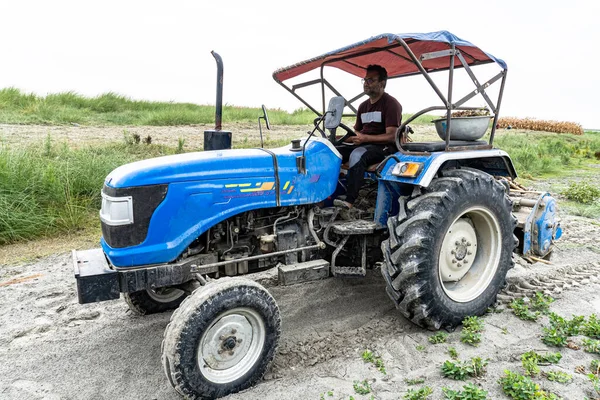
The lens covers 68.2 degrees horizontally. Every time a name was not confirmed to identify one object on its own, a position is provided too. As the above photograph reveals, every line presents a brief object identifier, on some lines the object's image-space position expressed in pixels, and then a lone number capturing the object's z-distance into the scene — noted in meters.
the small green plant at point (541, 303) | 3.71
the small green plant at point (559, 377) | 2.70
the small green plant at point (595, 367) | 2.86
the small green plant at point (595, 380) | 2.66
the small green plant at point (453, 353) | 3.04
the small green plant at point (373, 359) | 2.95
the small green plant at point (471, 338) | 3.23
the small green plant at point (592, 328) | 3.29
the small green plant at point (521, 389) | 2.50
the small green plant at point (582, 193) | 8.35
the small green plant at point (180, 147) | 8.40
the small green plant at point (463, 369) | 2.78
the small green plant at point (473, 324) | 3.37
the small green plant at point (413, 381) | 2.74
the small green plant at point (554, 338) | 3.14
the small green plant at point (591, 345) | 3.06
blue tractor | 2.77
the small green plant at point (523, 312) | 3.55
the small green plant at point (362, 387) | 2.65
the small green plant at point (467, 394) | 2.50
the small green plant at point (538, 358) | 2.84
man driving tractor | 3.79
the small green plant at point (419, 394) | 2.54
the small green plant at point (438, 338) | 3.27
